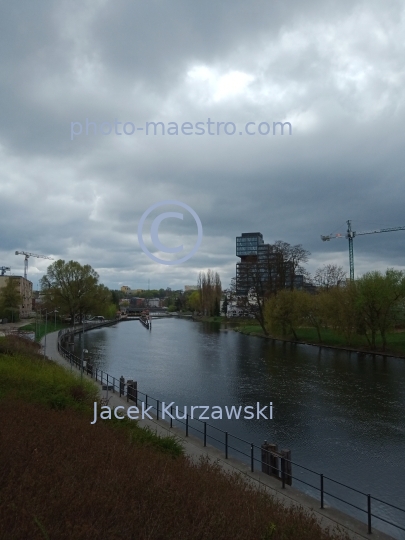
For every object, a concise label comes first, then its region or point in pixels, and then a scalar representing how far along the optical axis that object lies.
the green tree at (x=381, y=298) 30.58
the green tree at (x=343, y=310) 32.91
